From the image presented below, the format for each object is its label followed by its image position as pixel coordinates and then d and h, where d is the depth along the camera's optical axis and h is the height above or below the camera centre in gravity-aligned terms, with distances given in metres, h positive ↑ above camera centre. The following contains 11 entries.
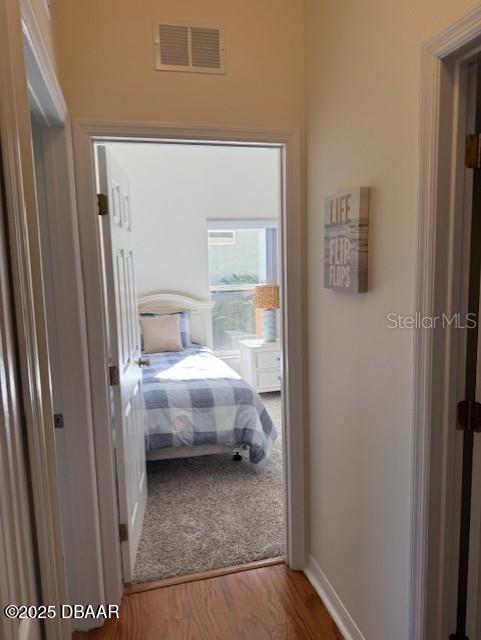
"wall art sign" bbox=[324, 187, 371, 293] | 1.60 +0.10
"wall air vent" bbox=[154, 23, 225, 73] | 1.88 +0.93
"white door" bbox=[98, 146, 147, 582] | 2.08 -0.42
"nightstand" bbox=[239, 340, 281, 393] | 5.14 -1.12
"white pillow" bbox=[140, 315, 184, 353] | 4.69 -0.67
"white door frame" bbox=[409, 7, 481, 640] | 1.22 -0.23
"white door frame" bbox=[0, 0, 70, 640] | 0.85 -0.06
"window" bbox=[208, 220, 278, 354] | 5.53 -0.04
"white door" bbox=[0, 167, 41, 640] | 0.74 -0.40
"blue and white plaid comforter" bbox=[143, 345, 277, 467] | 3.25 -1.07
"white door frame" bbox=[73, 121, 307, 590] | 1.89 -0.16
